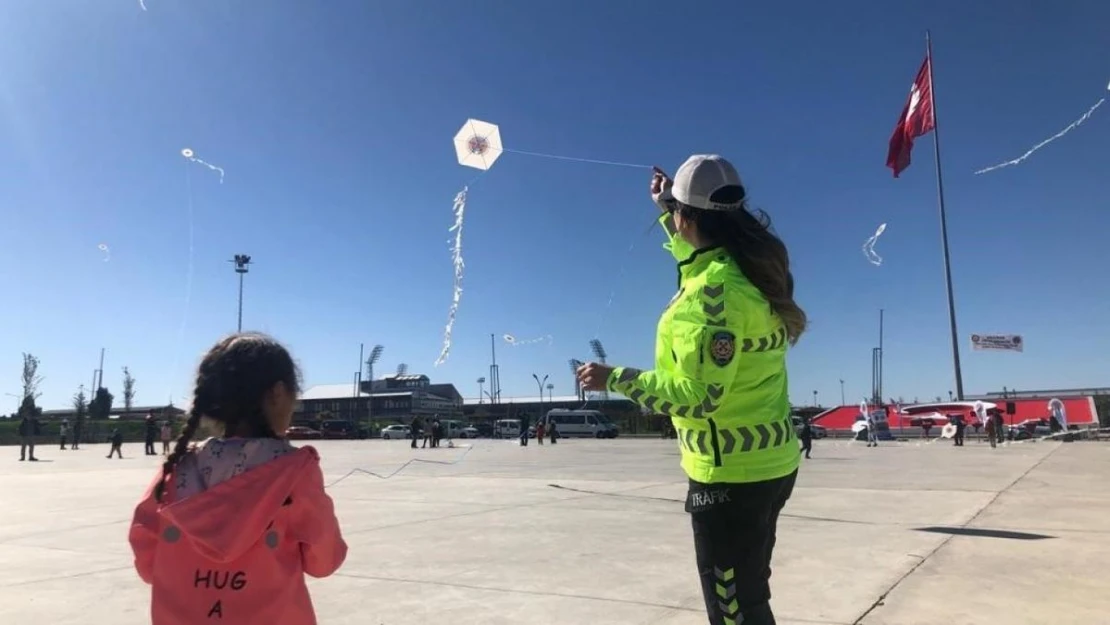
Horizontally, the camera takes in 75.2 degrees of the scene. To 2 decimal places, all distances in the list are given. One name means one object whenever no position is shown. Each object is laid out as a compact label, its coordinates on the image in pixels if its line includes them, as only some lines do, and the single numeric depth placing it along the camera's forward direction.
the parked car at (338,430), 52.62
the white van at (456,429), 55.26
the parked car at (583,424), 47.59
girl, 1.75
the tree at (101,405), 73.31
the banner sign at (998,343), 51.66
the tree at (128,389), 70.25
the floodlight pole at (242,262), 48.51
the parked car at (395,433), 51.46
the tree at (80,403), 55.82
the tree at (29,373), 52.45
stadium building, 80.06
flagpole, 31.97
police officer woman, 1.88
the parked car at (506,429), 52.62
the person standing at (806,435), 19.78
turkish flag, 26.83
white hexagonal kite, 7.15
